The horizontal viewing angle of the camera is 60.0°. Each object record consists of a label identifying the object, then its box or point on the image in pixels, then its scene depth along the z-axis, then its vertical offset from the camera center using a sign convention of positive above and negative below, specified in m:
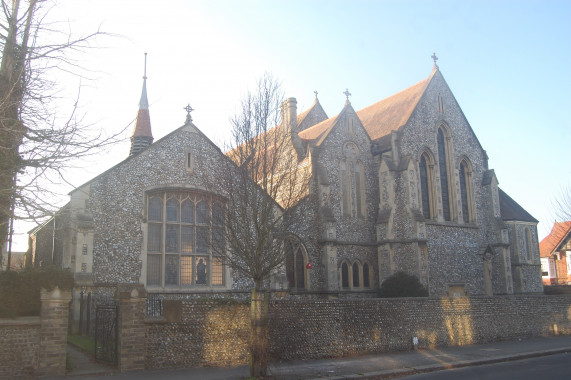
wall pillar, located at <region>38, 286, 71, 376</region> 10.27 -1.08
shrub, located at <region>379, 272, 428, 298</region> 21.48 -0.64
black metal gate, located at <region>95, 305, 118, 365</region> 11.74 -1.34
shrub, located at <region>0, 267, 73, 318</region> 11.70 -0.21
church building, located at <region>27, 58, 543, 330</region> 16.64 +2.50
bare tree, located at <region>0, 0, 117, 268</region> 8.66 +2.71
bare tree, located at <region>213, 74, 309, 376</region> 11.80 +2.03
